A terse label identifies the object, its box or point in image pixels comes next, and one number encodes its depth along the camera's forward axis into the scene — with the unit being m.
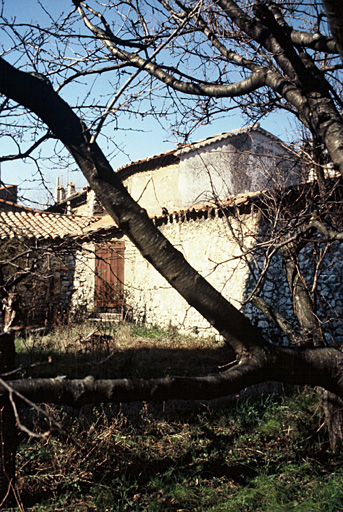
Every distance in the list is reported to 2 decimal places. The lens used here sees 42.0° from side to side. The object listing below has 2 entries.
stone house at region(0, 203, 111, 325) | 10.62
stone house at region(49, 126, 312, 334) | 10.39
